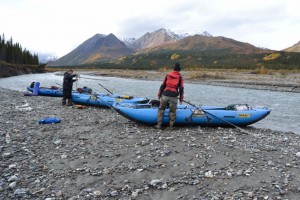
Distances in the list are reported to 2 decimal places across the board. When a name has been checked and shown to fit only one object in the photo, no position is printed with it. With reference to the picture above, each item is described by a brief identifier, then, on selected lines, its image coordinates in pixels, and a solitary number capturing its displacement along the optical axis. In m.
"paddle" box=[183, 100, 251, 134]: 12.17
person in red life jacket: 11.90
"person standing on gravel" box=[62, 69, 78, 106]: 19.16
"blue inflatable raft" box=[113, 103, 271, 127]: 12.57
